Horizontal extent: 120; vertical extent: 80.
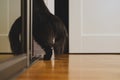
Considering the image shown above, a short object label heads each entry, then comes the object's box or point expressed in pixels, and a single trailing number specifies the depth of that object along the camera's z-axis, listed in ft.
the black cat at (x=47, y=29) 5.65
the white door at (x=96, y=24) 8.79
